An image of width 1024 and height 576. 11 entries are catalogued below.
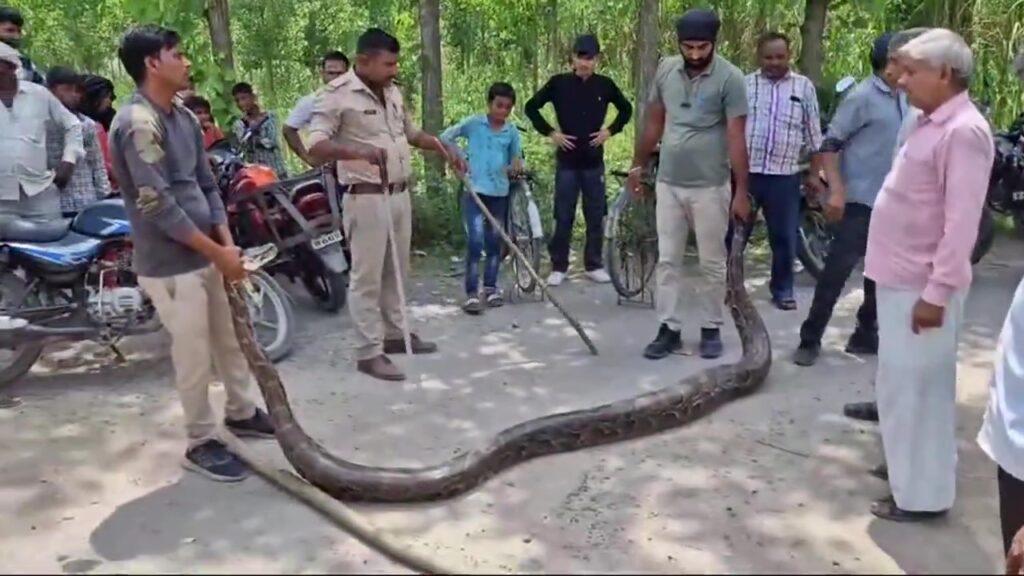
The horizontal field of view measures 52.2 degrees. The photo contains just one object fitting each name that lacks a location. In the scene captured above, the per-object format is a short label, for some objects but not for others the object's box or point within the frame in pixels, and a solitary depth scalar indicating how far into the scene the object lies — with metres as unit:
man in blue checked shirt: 7.06
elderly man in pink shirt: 3.59
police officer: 5.58
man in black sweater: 7.92
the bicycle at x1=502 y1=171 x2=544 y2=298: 7.75
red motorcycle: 6.79
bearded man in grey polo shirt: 5.75
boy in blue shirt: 7.45
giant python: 4.16
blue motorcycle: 5.67
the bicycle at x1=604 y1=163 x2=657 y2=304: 7.49
